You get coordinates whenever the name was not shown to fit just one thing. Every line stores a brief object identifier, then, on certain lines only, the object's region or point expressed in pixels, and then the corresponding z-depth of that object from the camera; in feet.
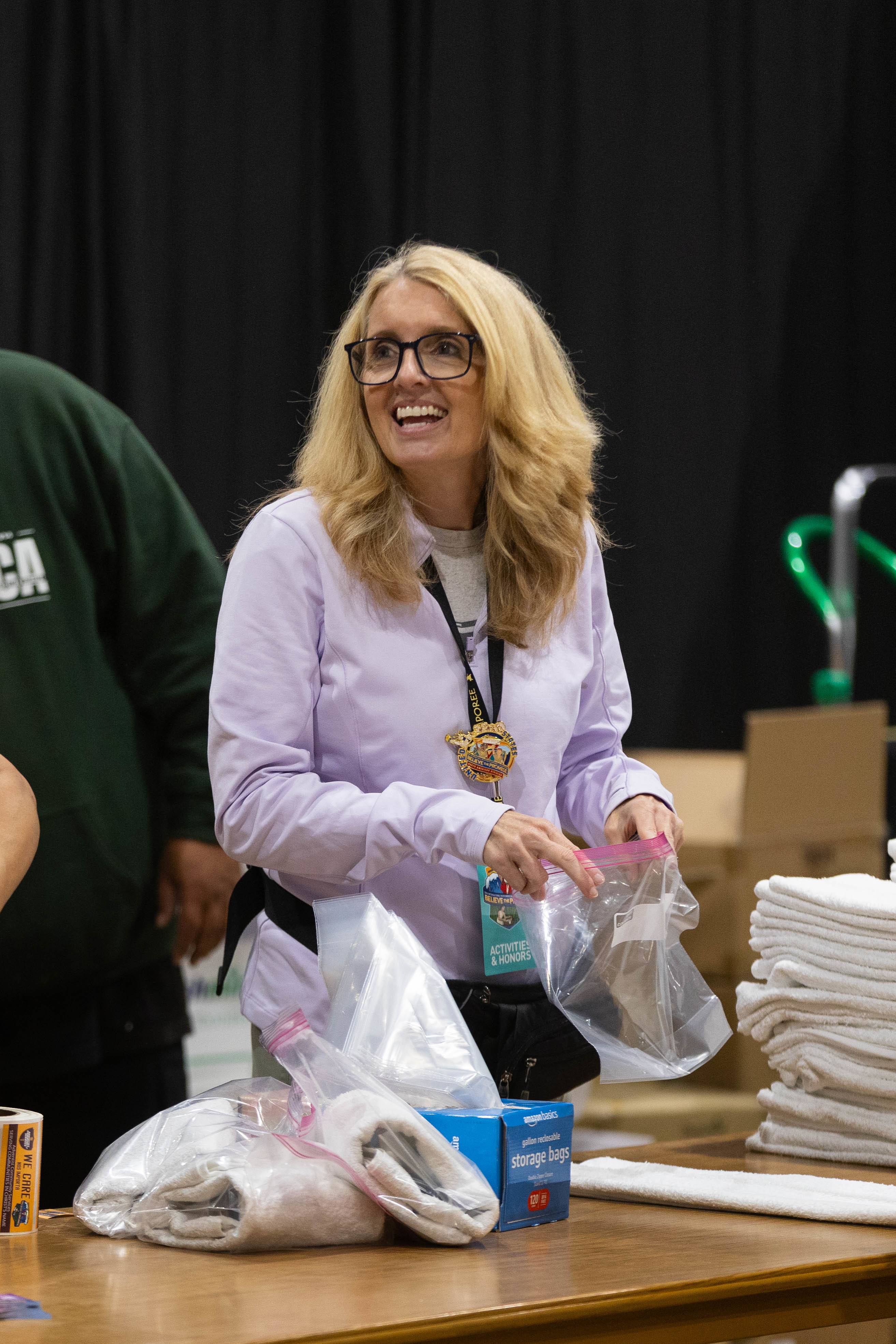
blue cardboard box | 11.89
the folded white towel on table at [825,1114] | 12.75
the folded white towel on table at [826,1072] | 12.72
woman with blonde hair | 12.74
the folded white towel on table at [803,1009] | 12.71
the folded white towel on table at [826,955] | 12.70
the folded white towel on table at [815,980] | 12.69
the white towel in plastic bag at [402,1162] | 11.66
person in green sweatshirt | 14.96
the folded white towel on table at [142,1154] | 11.83
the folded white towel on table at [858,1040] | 12.69
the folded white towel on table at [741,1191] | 12.13
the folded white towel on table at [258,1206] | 11.62
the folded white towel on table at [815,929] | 12.72
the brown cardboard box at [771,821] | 19.86
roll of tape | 11.83
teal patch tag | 13.00
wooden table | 11.11
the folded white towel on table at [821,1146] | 12.75
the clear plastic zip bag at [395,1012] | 12.02
